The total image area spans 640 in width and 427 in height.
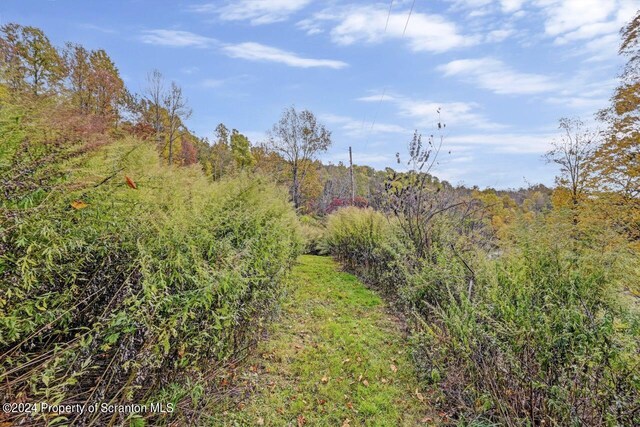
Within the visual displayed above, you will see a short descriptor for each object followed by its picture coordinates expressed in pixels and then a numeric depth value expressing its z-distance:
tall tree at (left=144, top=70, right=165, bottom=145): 18.16
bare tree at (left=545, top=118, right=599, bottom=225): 13.20
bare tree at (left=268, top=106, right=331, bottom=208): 24.24
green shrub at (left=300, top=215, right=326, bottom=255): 11.82
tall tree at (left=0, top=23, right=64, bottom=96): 12.37
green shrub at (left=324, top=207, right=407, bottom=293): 5.42
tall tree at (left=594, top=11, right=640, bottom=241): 8.54
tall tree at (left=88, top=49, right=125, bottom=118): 15.44
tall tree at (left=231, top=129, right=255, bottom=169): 25.34
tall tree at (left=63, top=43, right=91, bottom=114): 14.58
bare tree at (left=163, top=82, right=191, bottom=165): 19.08
